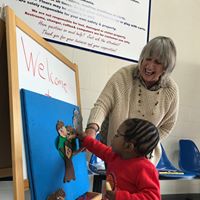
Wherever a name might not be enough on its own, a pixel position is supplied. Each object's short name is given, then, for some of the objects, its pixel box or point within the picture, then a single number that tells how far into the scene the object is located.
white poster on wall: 1.78
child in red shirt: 1.06
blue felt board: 0.91
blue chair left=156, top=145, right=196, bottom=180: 1.93
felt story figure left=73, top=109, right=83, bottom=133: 1.36
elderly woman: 1.40
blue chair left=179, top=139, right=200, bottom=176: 2.45
